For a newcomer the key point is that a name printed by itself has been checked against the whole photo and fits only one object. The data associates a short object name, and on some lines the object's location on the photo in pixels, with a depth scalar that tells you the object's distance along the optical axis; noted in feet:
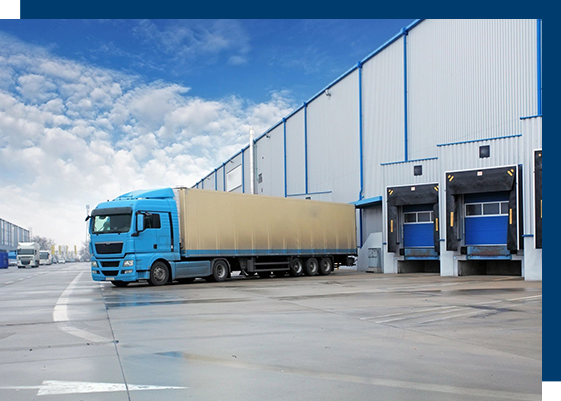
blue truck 65.21
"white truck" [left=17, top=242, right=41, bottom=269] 203.72
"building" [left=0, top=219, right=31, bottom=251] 388.23
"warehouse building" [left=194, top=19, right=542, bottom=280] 72.74
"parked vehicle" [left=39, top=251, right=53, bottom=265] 268.62
